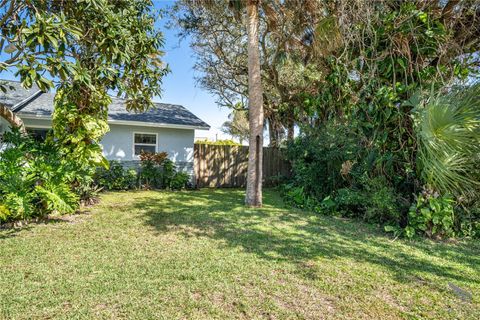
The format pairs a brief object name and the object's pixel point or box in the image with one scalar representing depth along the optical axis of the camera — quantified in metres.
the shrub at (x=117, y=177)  10.13
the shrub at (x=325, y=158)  7.98
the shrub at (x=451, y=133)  2.44
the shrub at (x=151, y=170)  10.90
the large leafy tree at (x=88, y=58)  3.91
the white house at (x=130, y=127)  9.96
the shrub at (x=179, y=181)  11.24
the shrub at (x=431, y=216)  5.23
